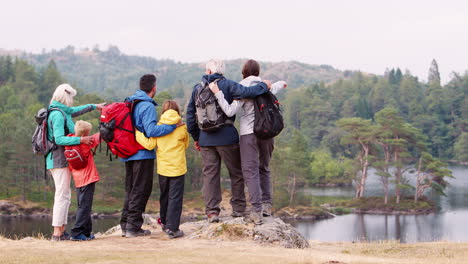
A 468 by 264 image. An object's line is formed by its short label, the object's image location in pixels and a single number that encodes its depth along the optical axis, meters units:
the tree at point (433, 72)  136.82
